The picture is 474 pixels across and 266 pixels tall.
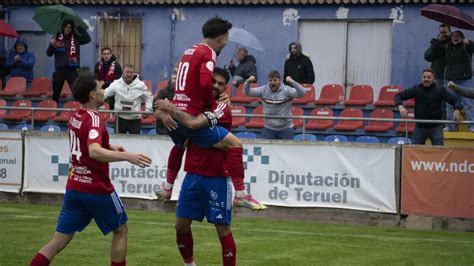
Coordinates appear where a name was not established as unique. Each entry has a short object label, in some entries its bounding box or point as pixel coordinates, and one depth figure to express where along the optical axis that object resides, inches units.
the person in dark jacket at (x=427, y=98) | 662.5
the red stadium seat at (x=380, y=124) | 763.4
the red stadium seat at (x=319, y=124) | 758.5
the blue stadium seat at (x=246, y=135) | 725.1
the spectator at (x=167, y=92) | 670.5
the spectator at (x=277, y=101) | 685.9
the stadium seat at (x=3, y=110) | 837.2
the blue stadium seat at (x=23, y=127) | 781.9
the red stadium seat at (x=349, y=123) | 781.3
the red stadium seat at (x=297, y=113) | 754.9
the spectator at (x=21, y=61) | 978.7
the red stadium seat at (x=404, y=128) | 669.6
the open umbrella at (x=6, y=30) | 938.7
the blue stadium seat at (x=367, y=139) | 721.0
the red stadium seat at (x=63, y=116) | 825.5
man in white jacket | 738.8
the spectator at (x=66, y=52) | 847.7
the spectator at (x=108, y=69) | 834.2
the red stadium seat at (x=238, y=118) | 812.6
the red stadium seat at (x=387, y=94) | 840.3
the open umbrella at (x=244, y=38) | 829.2
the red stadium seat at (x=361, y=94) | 858.8
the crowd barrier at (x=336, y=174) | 624.1
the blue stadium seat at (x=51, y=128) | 786.8
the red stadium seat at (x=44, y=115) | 833.5
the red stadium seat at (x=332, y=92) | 882.1
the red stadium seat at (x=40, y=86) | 957.8
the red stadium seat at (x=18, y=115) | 833.0
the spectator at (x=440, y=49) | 754.2
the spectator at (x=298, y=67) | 828.0
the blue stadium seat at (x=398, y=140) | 658.5
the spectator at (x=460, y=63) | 744.3
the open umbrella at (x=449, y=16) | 729.6
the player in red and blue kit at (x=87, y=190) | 358.6
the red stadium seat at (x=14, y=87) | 959.6
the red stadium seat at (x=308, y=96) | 853.8
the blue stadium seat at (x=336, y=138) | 724.3
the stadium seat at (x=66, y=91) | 926.0
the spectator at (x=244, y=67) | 846.1
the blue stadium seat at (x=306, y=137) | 686.3
